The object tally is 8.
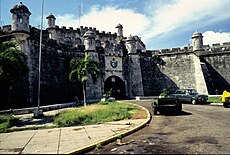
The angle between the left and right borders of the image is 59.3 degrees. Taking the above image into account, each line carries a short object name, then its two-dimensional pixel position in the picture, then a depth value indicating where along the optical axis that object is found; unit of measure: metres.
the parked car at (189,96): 19.00
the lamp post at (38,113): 13.89
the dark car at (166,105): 13.22
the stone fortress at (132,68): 23.50
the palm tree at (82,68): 20.30
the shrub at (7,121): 10.00
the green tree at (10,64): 12.63
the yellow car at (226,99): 15.71
